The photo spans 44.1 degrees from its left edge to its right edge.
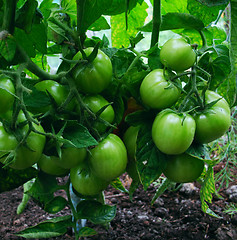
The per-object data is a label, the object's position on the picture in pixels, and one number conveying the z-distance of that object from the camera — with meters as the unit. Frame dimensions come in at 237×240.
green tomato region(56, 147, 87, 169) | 0.44
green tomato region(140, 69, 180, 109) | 0.47
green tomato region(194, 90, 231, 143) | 0.47
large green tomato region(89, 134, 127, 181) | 0.47
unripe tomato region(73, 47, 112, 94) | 0.47
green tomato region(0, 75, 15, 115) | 0.37
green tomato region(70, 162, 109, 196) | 0.53
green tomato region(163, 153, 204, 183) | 0.50
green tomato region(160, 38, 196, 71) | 0.47
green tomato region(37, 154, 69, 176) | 0.50
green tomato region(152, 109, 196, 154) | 0.44
